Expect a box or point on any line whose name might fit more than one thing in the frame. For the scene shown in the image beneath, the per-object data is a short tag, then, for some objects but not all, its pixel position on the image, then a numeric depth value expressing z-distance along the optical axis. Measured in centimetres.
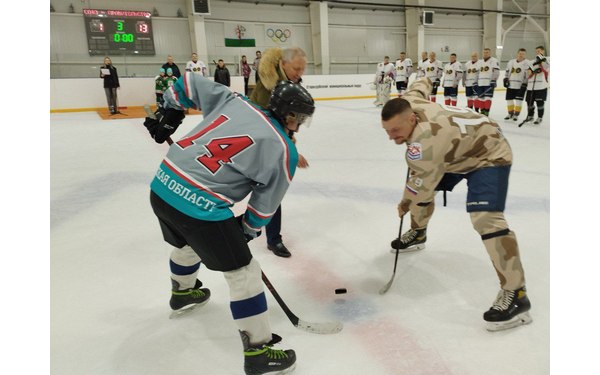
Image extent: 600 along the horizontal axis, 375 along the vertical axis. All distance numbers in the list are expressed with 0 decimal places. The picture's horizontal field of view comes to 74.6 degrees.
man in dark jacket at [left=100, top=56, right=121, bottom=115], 959
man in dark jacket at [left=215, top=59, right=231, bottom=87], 1090
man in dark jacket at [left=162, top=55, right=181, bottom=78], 966
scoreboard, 1340
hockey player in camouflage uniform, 189
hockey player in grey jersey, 154
